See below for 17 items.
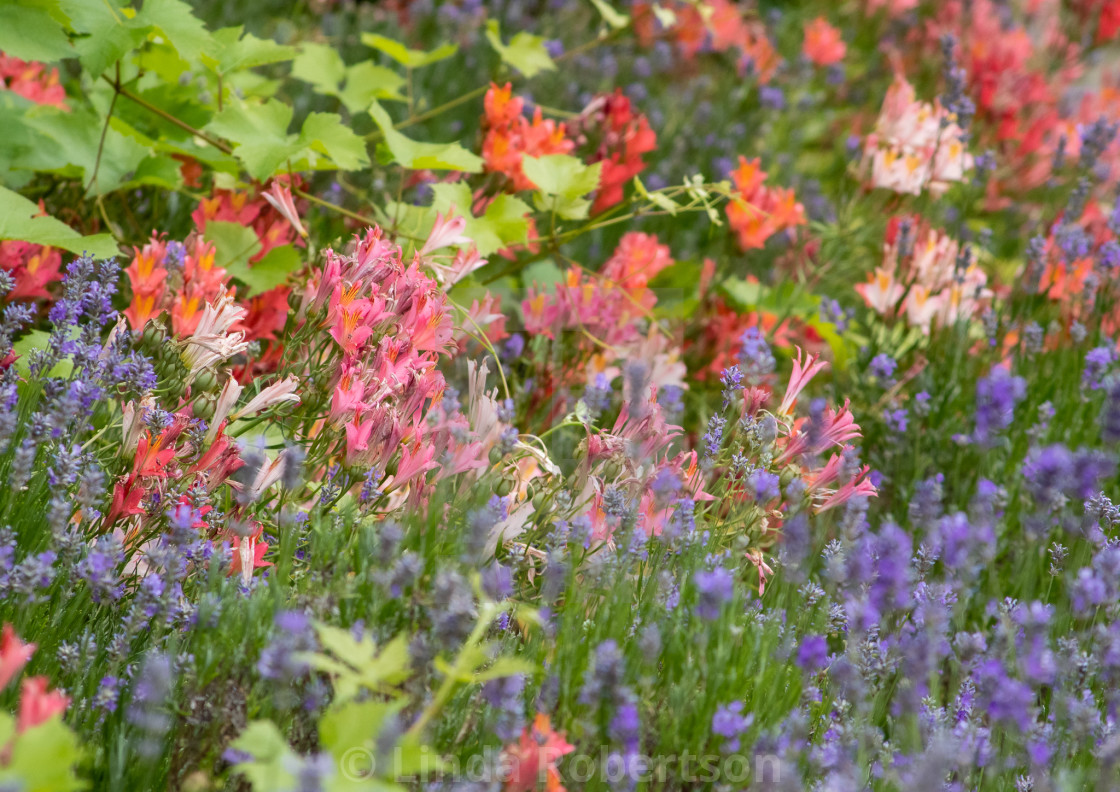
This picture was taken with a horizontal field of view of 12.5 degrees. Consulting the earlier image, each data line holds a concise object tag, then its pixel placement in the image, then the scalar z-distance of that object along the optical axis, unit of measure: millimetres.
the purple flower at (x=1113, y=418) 4257
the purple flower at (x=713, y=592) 4019
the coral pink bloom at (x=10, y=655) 3065
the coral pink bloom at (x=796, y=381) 4477
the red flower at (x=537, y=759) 3773
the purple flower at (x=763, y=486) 4395
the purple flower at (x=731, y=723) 4039
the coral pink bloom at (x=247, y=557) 4367
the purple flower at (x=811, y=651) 4180
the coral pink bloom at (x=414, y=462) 4385
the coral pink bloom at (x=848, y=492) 4438
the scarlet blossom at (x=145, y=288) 4503
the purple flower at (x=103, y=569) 4311
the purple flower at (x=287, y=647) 3447
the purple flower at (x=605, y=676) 3858
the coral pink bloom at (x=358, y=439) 4375
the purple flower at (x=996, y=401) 4330
